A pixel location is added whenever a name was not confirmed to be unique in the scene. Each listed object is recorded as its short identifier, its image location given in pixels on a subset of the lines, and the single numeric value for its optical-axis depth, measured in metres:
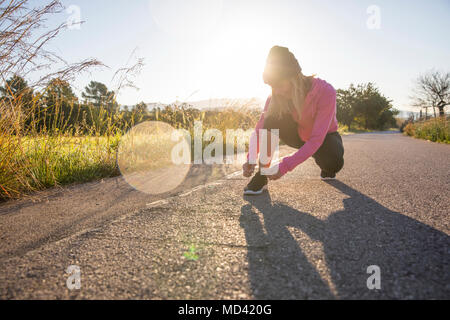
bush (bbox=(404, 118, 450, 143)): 10.79
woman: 2.07
